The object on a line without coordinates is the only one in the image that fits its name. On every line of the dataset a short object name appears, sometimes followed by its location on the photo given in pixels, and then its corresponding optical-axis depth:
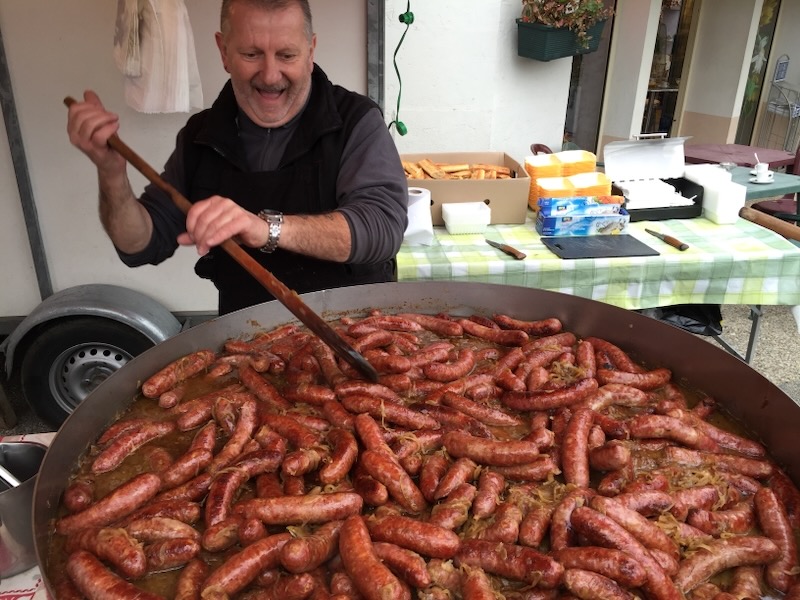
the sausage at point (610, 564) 1.45
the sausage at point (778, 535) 1.57
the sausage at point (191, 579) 1.48
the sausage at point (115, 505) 1.68
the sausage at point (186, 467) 1.86
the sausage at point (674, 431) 2.03
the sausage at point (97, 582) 1.43
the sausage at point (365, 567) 1.42
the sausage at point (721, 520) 1.73
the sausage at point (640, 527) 1.62
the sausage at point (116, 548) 1.54
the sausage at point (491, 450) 1.89
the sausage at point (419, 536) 1.57
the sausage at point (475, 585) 1.44
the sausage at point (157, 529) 1.64
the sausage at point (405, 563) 1.50
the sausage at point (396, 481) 1.78
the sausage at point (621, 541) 1.47
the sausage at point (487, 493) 1.73
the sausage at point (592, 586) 1.43
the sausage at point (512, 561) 1.49
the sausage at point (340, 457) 1.84
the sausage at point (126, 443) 1.92
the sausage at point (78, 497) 1.75
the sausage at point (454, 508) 1.68
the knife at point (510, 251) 3.92
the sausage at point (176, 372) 2.28
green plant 5.89
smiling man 2.63
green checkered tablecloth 3.88
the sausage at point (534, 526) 1.64
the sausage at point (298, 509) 1.67
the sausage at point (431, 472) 1.83
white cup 5.71
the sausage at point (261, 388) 2.26
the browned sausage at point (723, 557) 1.56
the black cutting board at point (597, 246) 3.94
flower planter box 6.03
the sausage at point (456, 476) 1.80
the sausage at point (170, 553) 1.58
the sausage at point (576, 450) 1.87
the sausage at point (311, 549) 1.50
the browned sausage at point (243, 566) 1.46
